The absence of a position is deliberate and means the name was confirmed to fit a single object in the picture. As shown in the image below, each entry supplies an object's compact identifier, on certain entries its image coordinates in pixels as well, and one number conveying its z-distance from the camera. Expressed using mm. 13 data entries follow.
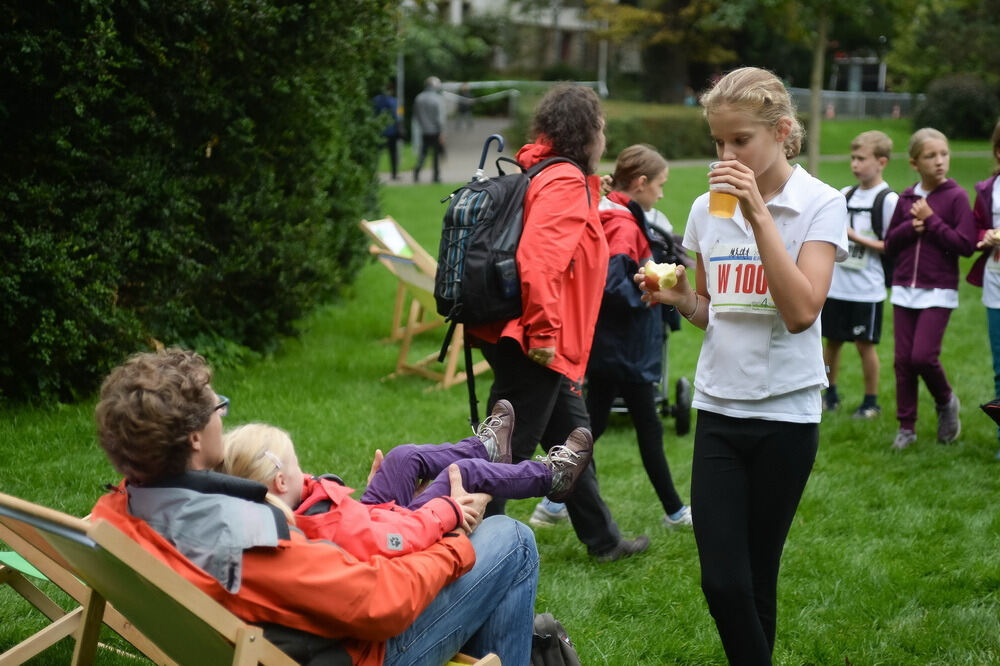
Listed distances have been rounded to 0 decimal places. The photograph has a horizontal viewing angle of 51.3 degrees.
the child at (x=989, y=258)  6012
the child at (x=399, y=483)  2822
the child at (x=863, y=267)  6809
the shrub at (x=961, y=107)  34594
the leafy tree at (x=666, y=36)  36062
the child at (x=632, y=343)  5184
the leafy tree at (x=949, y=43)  31953
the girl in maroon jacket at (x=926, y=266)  6234
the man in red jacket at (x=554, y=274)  4102
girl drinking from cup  2869
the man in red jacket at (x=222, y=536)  2449
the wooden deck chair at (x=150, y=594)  2248
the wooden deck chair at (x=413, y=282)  7922
